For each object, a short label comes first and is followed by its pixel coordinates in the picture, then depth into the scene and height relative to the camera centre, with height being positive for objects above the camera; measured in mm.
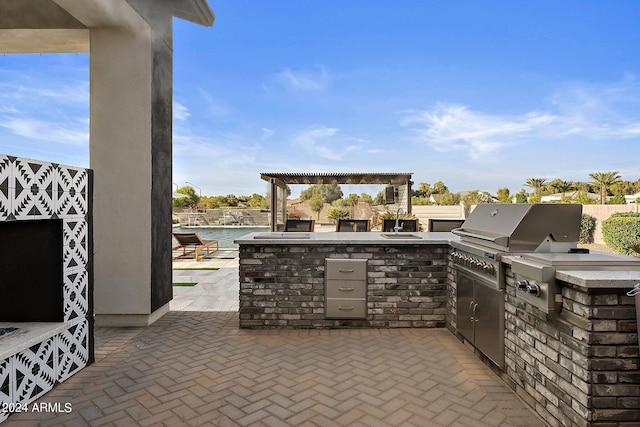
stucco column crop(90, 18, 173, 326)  3984 +425
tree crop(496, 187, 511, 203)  28250 +1232
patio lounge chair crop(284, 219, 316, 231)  6352 -315
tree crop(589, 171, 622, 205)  28141 +2605
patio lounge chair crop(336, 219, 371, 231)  6607 -322
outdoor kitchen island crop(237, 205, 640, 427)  1750 -733
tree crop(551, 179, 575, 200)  31406 +2244
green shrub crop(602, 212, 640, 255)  11750 -766
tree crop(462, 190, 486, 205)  28559 +944
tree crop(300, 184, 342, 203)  35188 +1692
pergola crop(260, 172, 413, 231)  10281 +909
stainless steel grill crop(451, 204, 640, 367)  2031 -329
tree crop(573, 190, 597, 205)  21141 +658
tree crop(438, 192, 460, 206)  30552 +883
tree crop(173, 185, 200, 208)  29262 +712
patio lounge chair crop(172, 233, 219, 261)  8805 -921
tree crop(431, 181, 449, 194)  39491 +2288
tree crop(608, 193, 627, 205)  19656 +569
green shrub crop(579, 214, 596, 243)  15125 -802
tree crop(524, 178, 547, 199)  30991 +2372
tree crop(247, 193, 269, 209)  29064 +632
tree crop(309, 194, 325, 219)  26812 +250
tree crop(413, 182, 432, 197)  38512 +2124
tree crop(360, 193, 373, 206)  31953 +1094
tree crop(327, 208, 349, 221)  19158 -274
